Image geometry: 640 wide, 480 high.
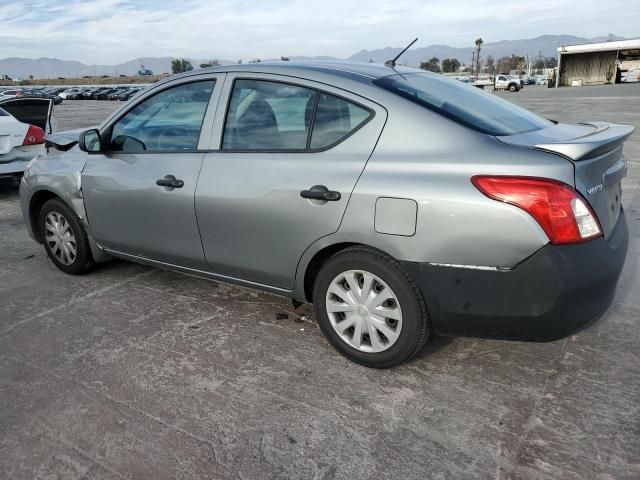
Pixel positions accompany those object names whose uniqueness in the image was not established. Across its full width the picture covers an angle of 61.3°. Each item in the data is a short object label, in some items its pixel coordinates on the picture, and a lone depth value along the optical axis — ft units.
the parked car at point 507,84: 158.74
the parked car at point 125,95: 180.19
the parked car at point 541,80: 244.01
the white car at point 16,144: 24.59
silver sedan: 7.89
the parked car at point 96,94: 199.98
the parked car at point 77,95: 207.00
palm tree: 354.13
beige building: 167.63
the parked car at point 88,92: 204.45
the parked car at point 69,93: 209.20
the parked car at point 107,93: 197.57
